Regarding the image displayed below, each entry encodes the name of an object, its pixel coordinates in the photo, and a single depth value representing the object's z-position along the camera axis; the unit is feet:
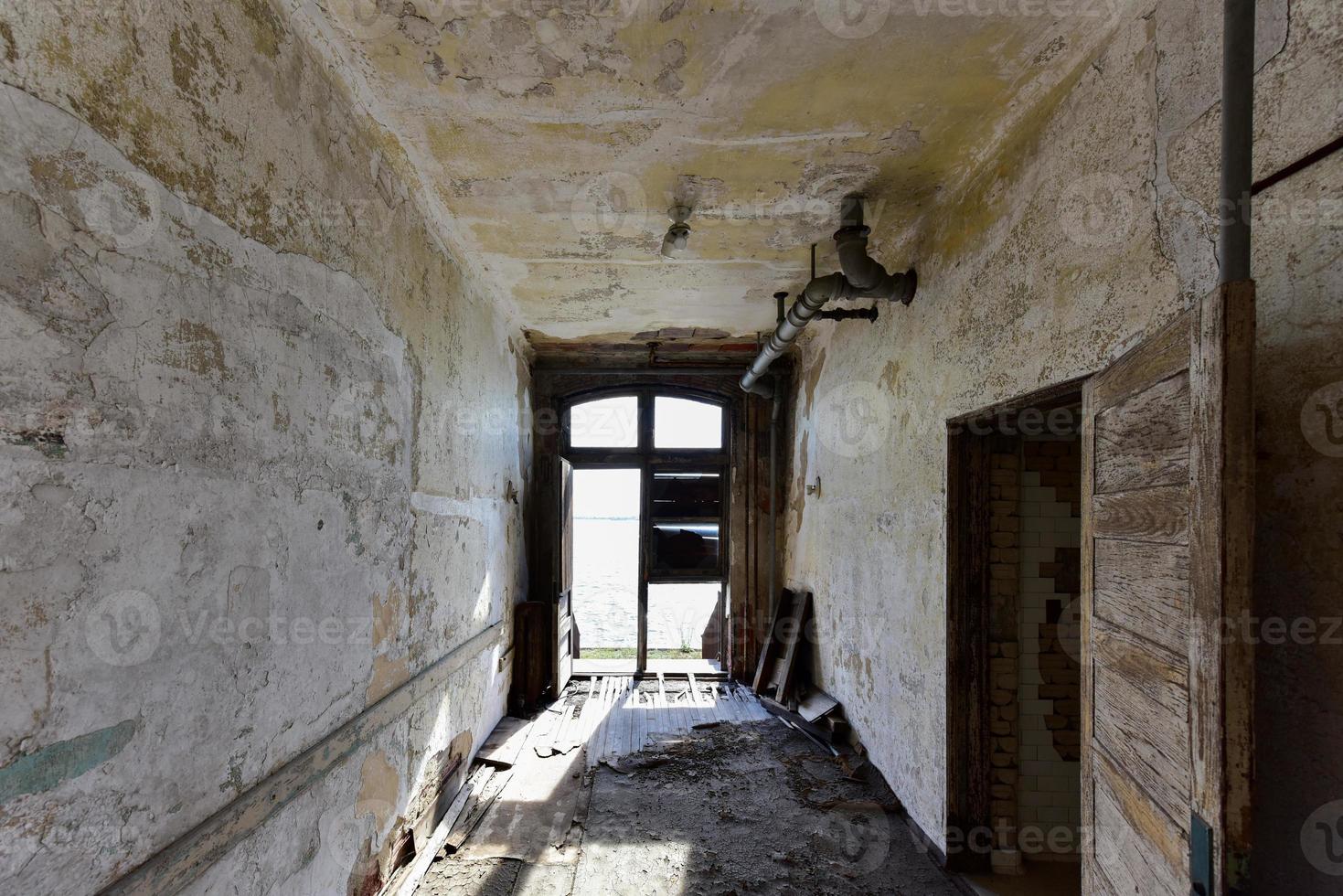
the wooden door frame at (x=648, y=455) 20.06
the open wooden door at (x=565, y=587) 17.69
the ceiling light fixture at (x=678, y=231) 9.18
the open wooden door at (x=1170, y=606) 3.38
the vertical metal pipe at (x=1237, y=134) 3.64
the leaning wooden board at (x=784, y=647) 16.35
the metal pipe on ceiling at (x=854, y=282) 9.00
